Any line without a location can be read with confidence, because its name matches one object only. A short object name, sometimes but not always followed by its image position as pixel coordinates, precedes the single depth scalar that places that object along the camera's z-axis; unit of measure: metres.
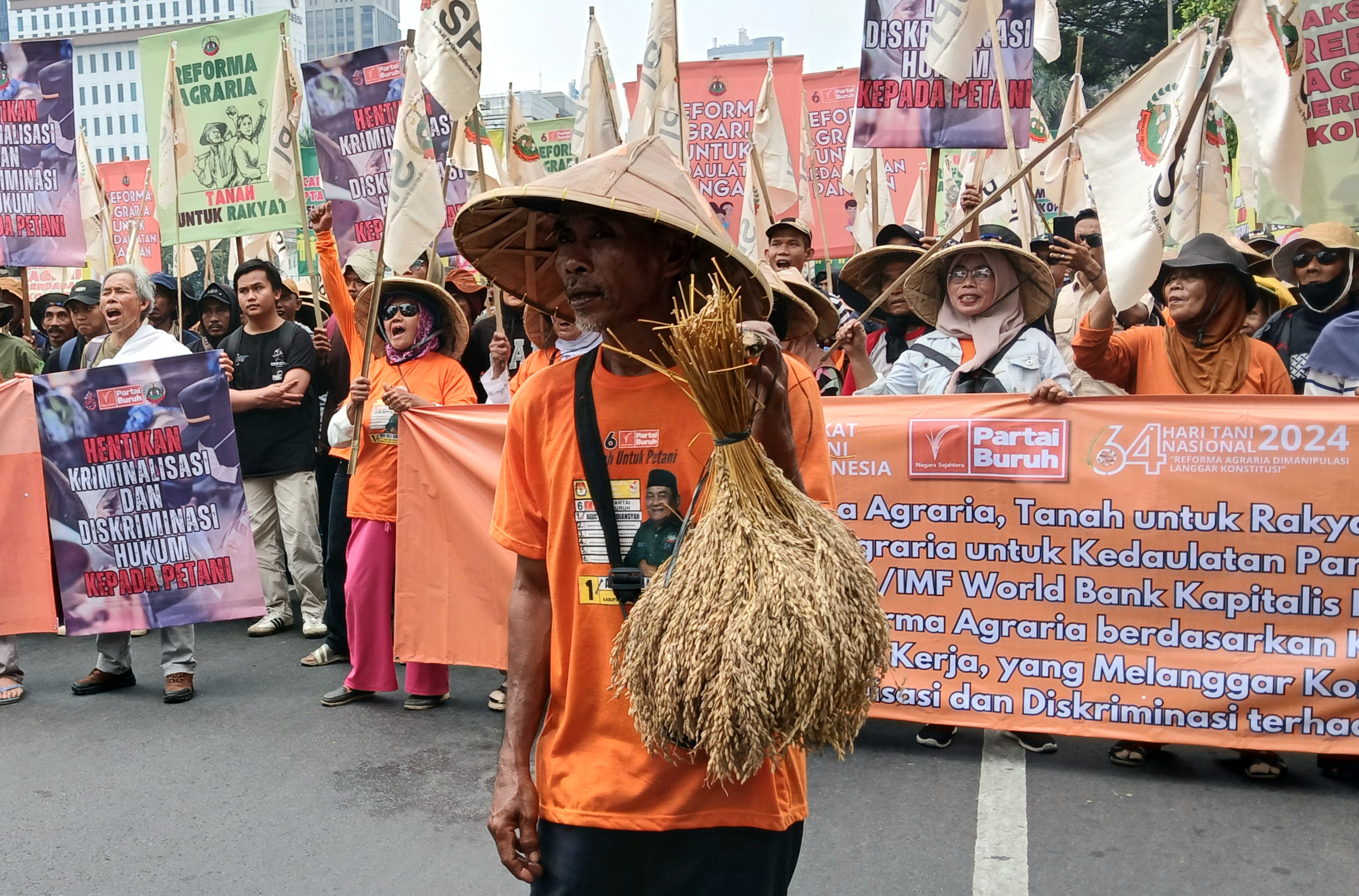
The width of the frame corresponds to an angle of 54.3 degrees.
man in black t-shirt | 7.42
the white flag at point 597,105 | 8.09
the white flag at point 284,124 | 8.28
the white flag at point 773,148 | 9.93
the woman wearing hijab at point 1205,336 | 5.14
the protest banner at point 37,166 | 8.31
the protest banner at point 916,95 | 6.98
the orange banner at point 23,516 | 6.51
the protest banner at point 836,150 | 12.07
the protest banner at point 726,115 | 10.82
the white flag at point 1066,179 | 11.57
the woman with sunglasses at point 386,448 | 5.99
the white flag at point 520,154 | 10.81
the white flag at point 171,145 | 8.69
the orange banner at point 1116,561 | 4.67
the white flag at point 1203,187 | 5.97
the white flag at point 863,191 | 9.65
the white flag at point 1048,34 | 9.49
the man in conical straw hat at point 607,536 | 2.15
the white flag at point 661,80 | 8.03
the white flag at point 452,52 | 6.29
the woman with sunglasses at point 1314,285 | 5.82
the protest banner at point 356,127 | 7.79
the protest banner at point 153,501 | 6.28
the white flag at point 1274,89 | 4.89
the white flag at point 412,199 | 6.05
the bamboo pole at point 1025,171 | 4.75
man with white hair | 6.21
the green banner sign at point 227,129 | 8.56
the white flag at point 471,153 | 7.37
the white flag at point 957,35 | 6.51
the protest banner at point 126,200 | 15.37
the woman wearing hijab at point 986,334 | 5.25
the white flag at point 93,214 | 12.59
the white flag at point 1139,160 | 4.92
